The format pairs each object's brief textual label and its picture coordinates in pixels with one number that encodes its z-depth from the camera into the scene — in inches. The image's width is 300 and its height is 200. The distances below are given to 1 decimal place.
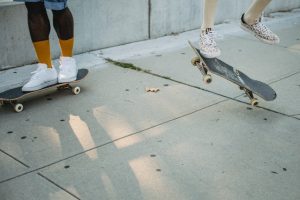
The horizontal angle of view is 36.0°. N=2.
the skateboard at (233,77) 156.3
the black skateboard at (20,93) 156.1
